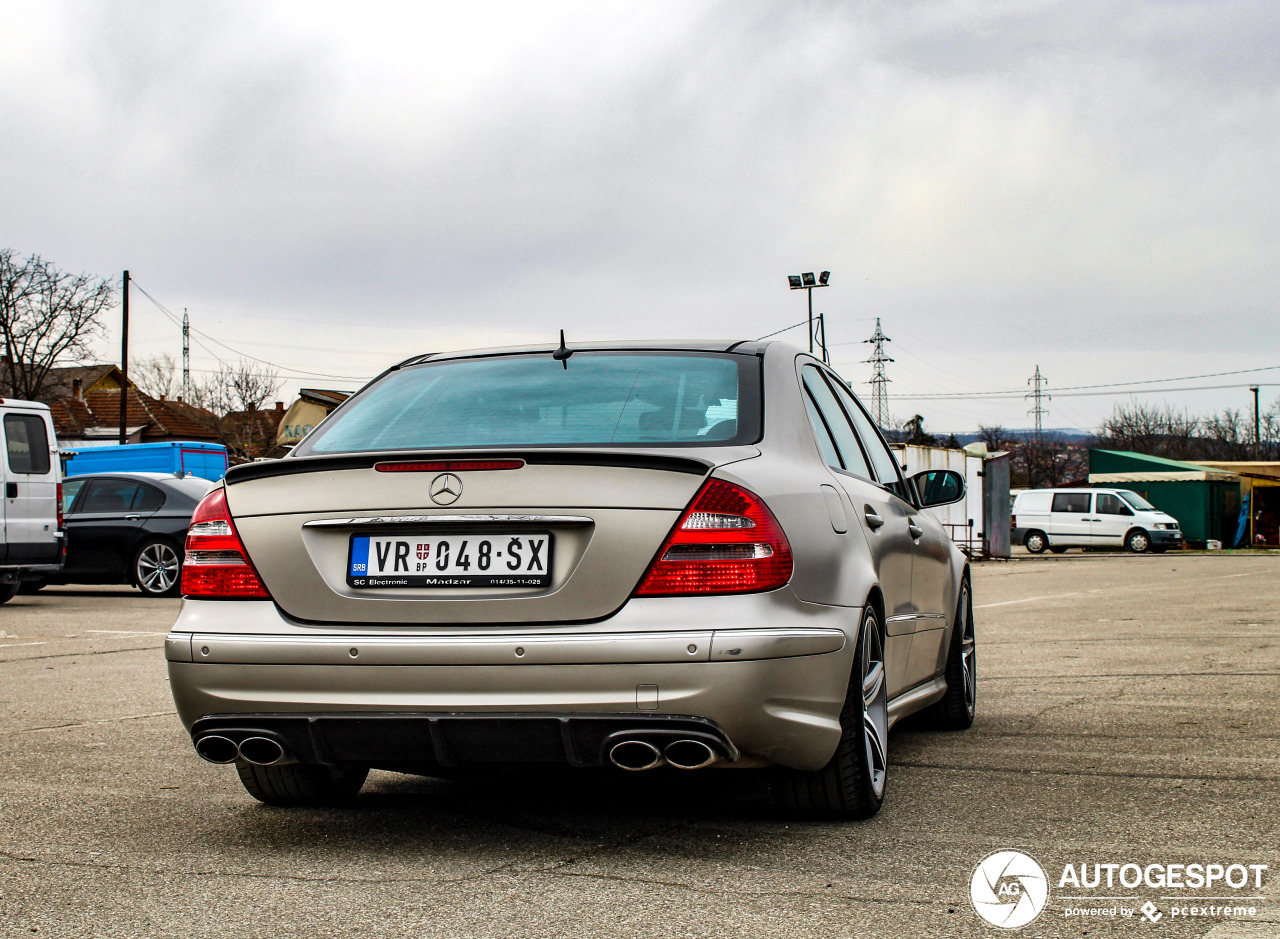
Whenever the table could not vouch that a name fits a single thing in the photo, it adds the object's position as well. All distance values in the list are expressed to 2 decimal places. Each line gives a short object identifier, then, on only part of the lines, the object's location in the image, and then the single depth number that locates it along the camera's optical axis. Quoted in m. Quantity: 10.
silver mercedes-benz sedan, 3.45
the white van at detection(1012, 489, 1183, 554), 37.94
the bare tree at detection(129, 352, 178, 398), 81.19
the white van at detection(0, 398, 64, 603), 14.09
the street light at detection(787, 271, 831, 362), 46.69
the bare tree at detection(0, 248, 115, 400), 54.84
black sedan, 16.00
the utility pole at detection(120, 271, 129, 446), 42.53
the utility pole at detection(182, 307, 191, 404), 76.88
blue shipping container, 21.82
